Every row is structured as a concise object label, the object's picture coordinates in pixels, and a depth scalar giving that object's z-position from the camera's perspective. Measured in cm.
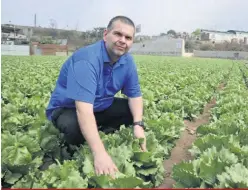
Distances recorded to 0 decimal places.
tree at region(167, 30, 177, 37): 10262
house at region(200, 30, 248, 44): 10281
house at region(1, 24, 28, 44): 4842
